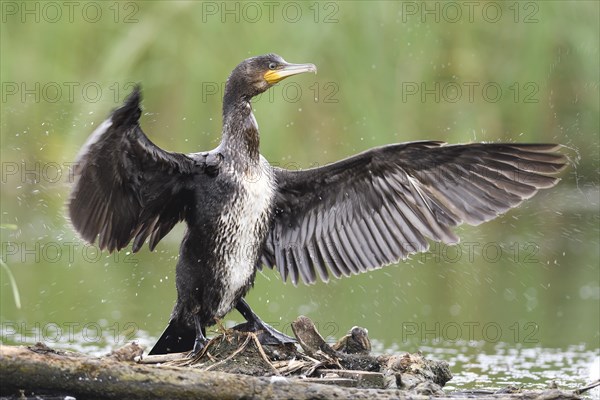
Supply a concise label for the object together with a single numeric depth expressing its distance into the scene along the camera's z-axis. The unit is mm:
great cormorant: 12836
